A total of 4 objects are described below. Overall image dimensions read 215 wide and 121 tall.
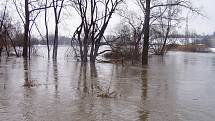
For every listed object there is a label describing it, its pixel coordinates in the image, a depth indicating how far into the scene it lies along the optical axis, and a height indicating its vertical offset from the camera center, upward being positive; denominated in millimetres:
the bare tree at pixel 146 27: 26500 +1540
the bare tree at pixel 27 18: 38841 +3189
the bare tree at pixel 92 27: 33250 +1944
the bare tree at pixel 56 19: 40509 +3264
